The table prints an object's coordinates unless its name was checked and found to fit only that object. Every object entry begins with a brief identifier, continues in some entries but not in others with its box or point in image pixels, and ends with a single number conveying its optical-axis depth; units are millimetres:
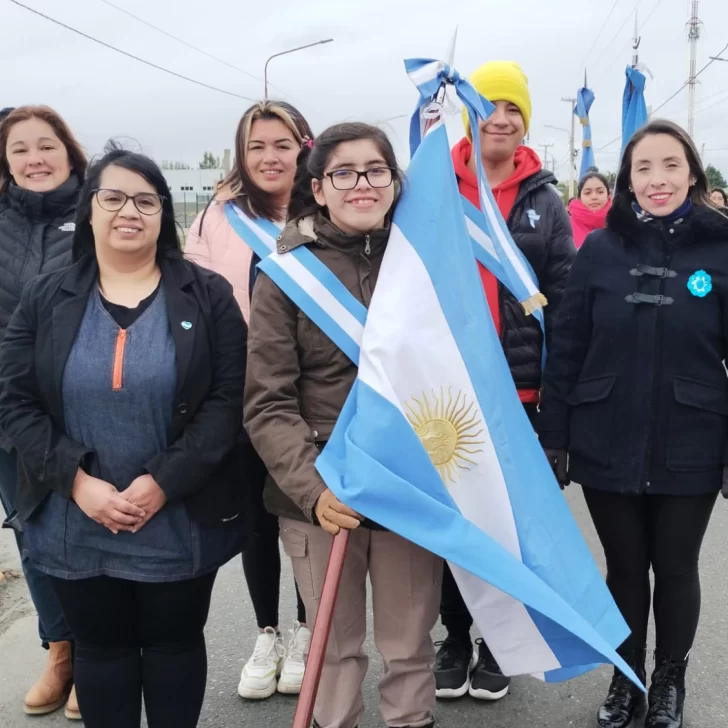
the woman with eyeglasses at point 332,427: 2154
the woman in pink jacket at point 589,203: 7320
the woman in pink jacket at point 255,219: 2846
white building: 44862
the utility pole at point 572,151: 41138
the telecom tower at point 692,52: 26019
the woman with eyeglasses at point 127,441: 2182
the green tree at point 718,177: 51134
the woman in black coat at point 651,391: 2523
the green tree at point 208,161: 55922
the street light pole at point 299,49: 18222
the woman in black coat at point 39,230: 2746
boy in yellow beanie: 2857
